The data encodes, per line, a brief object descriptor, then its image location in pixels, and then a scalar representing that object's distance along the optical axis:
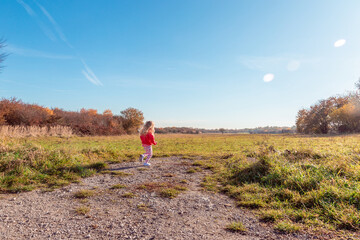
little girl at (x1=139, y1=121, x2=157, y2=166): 9.06
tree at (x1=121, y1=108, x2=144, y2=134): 43.16
